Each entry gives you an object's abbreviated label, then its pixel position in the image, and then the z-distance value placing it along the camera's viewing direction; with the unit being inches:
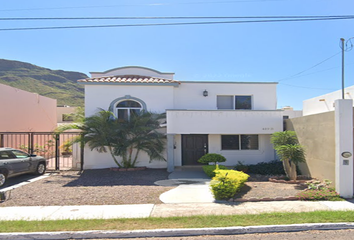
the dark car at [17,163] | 314.5
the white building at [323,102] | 456.1
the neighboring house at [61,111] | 1034.7
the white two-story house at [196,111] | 419.5
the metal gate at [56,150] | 434.9
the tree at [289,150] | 315.9
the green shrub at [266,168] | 387.5
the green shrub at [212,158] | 392.5
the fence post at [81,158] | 432.2
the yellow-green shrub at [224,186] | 245.0
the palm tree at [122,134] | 403.5
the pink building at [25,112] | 525.7
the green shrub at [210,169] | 359.3
